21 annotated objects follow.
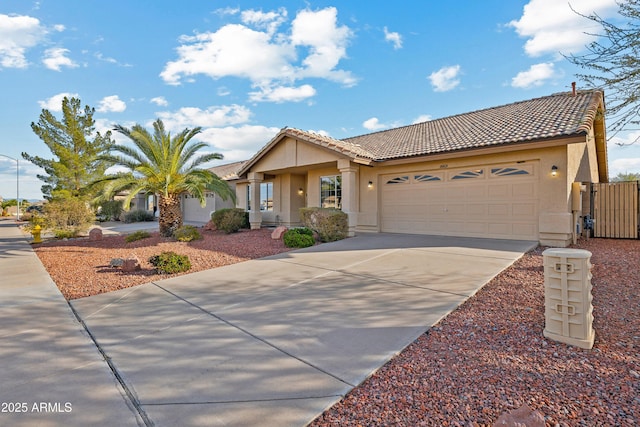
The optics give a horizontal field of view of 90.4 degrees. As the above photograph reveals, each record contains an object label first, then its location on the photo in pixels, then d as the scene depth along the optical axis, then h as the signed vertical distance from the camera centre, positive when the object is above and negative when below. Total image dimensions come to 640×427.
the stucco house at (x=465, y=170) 9.86 +1.62
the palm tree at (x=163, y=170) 13.14 +1.93
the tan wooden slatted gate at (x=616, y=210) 11.52 -0.04
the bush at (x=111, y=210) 29.17 +0.46
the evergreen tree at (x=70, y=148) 23.41 +5.23
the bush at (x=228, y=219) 16.19 -0.28
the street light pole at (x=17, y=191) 37.76 +3.04
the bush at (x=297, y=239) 11.09 -0.93
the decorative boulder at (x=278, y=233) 12.85 -0.82
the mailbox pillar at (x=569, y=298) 3.53 -1.02
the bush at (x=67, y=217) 15.41 -0.09
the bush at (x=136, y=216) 27.28 -0.12
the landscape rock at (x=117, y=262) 8.30 -1.24
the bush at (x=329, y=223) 12.25 -0.43
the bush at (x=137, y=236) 13.79 -0.96
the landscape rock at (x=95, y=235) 15.05 -0.94
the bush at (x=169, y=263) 7.59 -1.19
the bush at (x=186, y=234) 13.22 -0.85
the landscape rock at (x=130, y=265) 8.09 -1.28
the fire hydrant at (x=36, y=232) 14.59 -0.77
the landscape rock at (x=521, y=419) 2.12 -1.42
